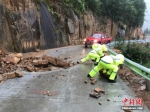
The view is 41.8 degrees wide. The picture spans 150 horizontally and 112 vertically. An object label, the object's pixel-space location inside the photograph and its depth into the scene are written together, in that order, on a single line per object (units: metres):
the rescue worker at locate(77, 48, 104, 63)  9.95
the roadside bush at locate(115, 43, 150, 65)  14.04
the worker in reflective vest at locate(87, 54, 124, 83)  6.95
